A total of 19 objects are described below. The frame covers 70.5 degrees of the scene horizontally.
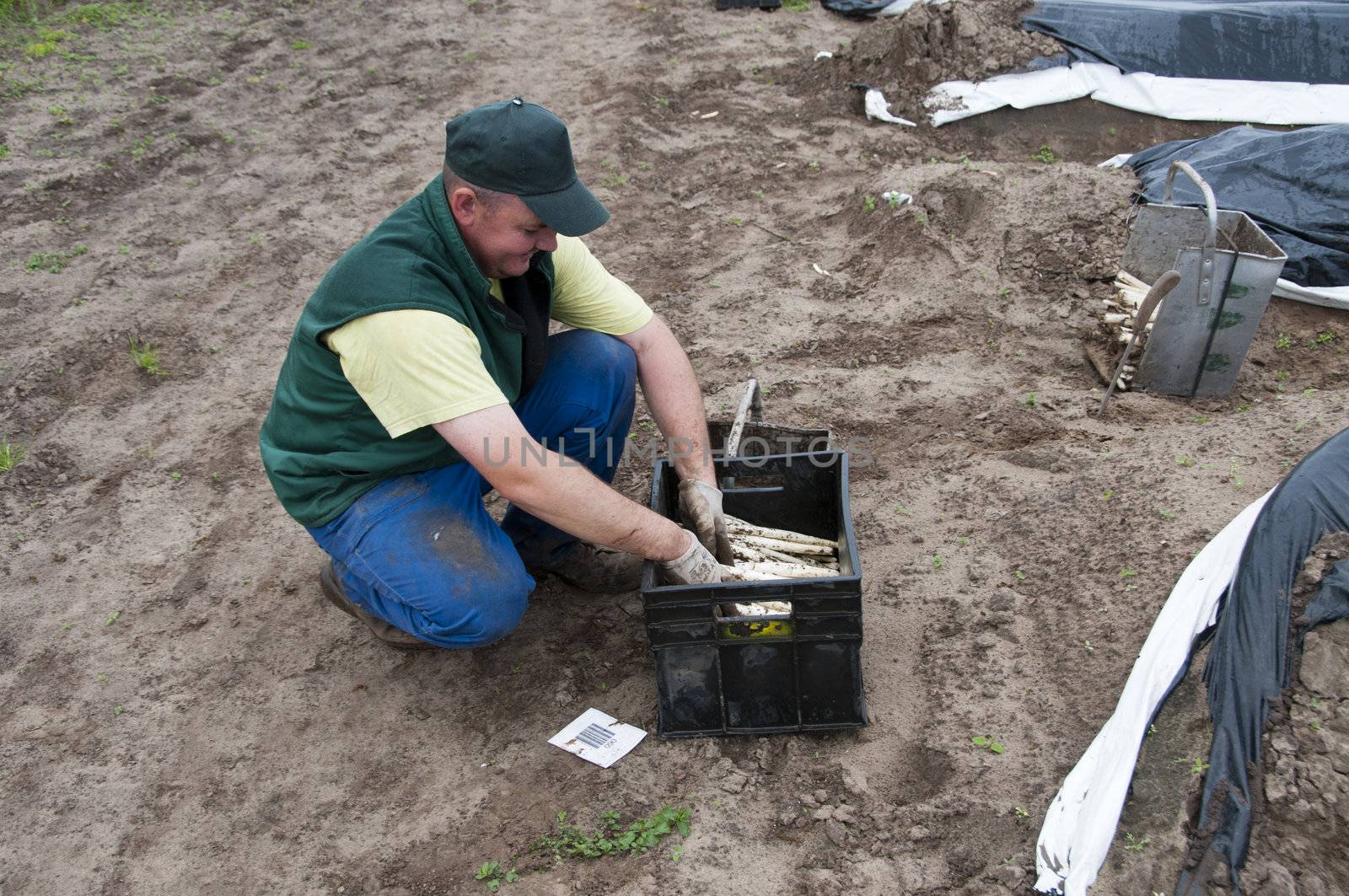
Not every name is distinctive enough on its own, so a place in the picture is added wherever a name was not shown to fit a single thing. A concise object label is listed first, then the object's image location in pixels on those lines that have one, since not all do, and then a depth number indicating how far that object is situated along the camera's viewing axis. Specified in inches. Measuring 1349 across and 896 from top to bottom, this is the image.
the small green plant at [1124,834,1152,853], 69.3
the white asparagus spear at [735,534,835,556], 102.4
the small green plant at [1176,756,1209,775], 70.2
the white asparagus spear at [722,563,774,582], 93.0
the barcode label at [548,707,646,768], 89.4
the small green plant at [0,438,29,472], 136.7
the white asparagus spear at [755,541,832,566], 100.3
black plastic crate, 80.4
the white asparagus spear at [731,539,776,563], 99.3
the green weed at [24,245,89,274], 182.7
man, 80.7
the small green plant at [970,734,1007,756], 83.9
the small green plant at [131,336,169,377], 157.9
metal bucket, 128.7
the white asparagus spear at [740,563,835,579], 96.5
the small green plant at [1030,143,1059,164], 225.9
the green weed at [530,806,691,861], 80.4
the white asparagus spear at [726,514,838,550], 104.3
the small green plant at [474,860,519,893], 78.8
